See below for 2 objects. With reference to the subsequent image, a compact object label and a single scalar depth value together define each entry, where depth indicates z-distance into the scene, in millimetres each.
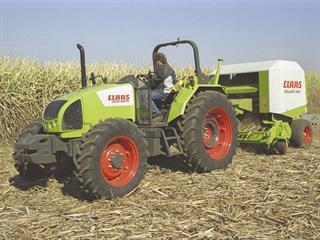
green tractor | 5043
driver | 6629
